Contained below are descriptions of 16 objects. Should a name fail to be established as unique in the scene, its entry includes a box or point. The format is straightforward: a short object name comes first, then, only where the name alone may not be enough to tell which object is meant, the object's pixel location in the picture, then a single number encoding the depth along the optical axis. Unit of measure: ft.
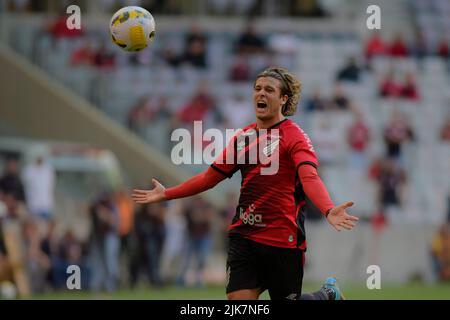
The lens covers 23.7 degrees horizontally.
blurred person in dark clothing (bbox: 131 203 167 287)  63.67
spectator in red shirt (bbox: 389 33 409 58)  85.46
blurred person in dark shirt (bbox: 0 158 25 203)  60.75
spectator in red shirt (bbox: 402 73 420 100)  81.41
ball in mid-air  32.05
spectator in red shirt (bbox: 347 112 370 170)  75.36
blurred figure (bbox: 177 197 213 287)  66.23
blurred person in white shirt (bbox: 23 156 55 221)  61.93
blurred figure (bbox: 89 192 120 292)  60.90
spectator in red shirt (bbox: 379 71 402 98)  81.46
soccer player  27.43
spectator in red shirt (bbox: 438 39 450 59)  87.51
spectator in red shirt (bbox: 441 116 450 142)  79.36
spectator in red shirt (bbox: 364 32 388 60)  84.99
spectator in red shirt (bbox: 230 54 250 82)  80.84
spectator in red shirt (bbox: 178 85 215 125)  74.79
